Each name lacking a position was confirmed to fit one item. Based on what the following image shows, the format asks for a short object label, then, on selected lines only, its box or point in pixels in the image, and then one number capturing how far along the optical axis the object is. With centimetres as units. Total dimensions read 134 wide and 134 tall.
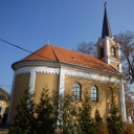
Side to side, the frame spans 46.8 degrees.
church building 1605
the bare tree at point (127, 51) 2035
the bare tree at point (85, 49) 3216
